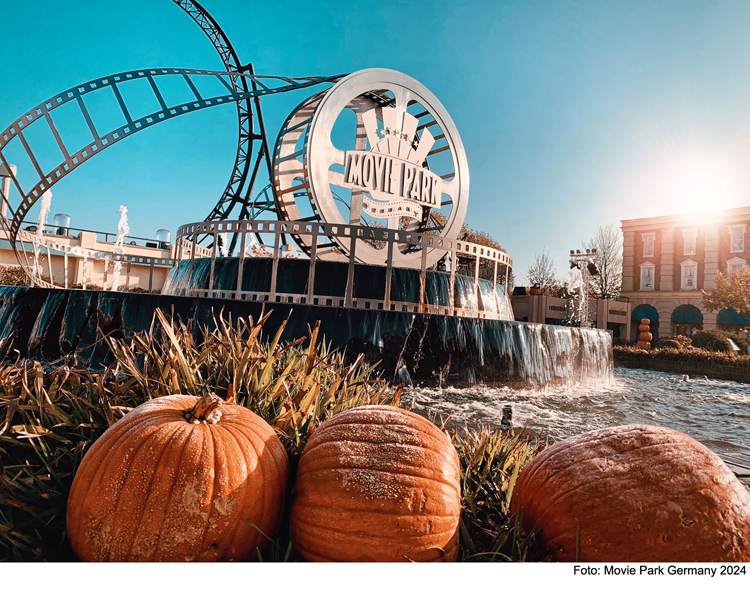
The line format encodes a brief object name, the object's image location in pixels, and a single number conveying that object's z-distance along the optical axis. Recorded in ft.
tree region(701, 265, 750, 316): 91.81
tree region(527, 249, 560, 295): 148.36
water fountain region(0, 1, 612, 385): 24.52
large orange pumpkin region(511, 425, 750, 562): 5.39
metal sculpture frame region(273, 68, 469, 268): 44.62
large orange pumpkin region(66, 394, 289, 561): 5.25
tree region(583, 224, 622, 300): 141.49
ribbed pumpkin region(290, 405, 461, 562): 5.34
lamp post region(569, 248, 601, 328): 97.76
